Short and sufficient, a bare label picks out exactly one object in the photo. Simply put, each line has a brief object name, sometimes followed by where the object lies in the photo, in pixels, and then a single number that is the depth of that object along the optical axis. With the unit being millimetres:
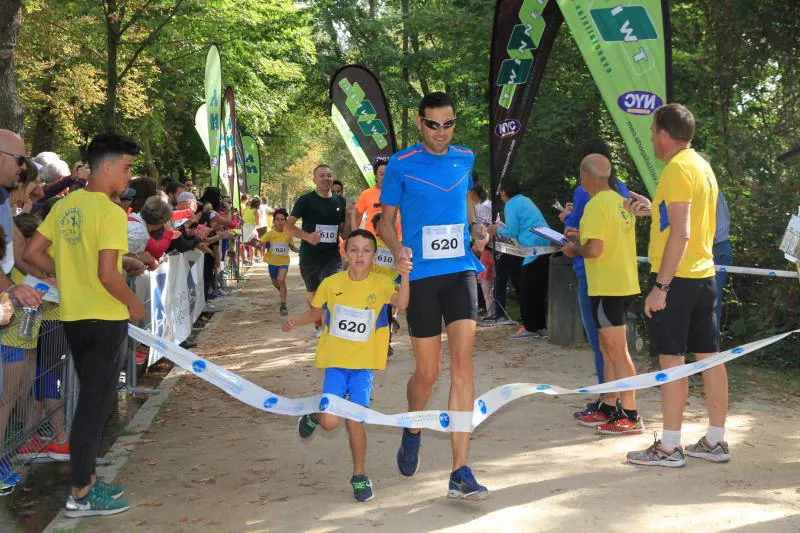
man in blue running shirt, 5367
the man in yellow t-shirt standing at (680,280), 5707
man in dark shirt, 10852
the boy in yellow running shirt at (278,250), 15422
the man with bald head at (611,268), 6812
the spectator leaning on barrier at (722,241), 7895
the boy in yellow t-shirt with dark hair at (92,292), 4973
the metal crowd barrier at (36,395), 5355
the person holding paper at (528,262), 11875
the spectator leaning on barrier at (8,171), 5402
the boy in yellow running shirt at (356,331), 5395
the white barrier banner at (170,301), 9305
